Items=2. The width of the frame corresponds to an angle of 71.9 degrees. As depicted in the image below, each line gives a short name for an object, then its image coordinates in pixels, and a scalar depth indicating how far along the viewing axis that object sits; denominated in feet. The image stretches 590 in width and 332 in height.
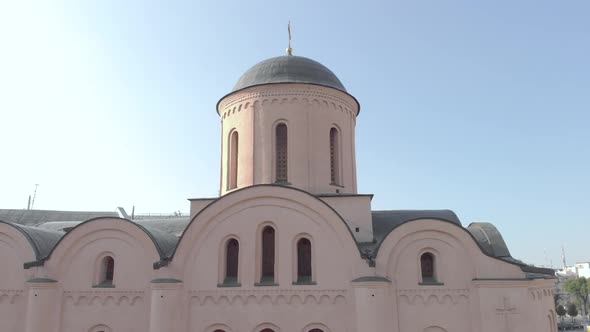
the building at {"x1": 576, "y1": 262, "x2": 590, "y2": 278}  370.63
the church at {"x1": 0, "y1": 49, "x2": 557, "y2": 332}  40.75
